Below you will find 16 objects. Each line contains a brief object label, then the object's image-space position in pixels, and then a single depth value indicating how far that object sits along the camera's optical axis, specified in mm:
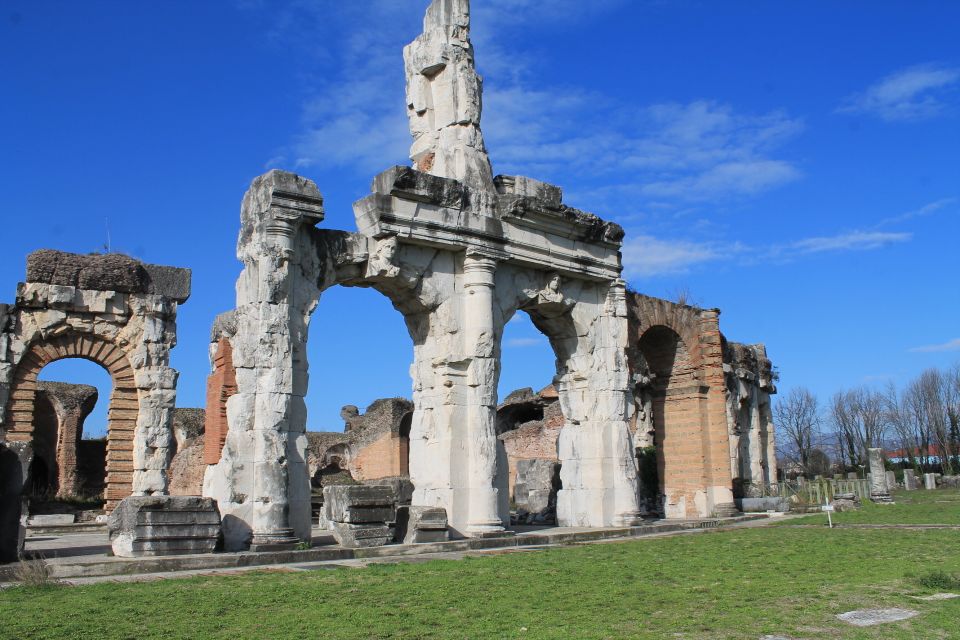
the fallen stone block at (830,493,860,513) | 20016
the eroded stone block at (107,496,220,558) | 9734
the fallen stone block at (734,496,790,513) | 19516
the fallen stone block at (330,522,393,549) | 11391
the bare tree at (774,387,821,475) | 56459
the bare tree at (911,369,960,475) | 51406
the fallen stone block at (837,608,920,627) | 6098
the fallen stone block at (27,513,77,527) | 17178
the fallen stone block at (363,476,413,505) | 15445
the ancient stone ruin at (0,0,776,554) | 11492
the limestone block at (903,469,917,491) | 38744
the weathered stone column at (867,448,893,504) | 24375
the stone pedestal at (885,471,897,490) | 37125
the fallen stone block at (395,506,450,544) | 12234
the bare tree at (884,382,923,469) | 55656
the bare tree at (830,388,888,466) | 56469
